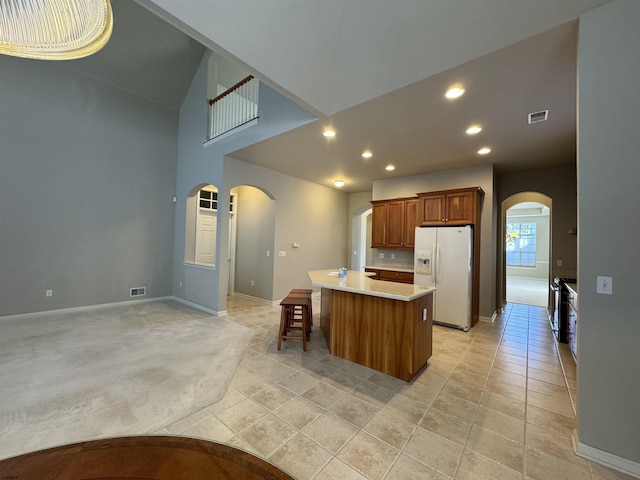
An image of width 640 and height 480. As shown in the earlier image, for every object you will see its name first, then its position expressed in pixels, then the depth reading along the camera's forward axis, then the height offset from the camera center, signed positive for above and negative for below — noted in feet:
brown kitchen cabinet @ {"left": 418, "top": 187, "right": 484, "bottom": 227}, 14.25 +2.37
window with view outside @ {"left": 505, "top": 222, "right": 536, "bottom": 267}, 39.09 +0.91
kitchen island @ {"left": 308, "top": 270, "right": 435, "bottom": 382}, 8.50 -2.74
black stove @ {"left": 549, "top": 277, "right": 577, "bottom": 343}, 12.02 -2.57
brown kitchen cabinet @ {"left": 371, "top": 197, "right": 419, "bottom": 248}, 17.37 +1.70
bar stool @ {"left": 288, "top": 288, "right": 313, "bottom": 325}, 12.59 -2.47
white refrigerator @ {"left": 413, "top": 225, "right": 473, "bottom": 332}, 13.78 -1.13
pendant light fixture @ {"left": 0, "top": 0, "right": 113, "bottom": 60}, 4.07 +3.41
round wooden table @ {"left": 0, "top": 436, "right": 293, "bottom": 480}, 2.14 -1.93
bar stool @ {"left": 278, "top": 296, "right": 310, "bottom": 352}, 10.78 -3.19
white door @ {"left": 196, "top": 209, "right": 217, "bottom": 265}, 20.51 +0.37
